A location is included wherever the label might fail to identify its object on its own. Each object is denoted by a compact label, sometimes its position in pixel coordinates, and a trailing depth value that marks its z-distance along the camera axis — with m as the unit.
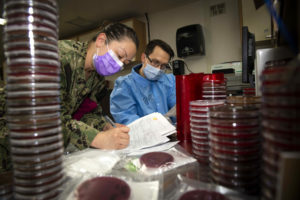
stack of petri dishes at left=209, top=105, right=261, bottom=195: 0.46
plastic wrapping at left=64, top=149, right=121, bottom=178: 0.57
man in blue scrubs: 1.85
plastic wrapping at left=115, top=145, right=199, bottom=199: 0.51
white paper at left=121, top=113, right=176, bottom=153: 0.89
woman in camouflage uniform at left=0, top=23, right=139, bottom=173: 0.89
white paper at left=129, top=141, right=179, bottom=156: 0.78
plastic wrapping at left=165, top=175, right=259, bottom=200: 0.41
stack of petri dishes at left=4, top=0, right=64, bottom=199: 0.39
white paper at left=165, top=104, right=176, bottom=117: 1.34
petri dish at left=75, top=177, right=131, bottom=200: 0.41
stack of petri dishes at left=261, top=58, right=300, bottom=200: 0.30
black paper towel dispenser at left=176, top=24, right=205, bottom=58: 3.19
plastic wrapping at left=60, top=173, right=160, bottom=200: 0.42
